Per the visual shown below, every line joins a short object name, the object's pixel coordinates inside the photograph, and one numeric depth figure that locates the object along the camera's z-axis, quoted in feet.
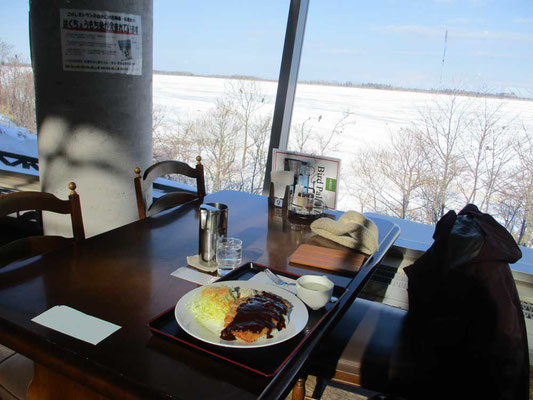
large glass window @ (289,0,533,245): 7.39
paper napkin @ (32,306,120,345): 2.87
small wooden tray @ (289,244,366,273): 4.42
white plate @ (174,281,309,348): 2.79
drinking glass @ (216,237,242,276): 4.02
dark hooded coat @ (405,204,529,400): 3.70
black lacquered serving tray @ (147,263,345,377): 2.67
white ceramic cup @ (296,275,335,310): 3.37
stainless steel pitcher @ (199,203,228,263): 4.14
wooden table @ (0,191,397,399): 2.51
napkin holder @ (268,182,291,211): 6.32
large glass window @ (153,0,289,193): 8.89
